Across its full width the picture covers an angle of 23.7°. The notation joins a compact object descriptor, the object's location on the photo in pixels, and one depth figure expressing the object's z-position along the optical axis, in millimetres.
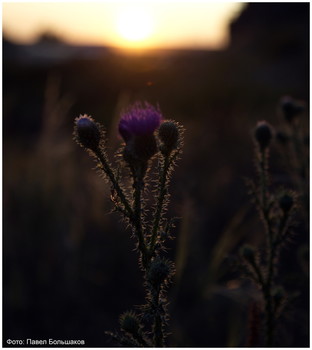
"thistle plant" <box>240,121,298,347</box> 484
